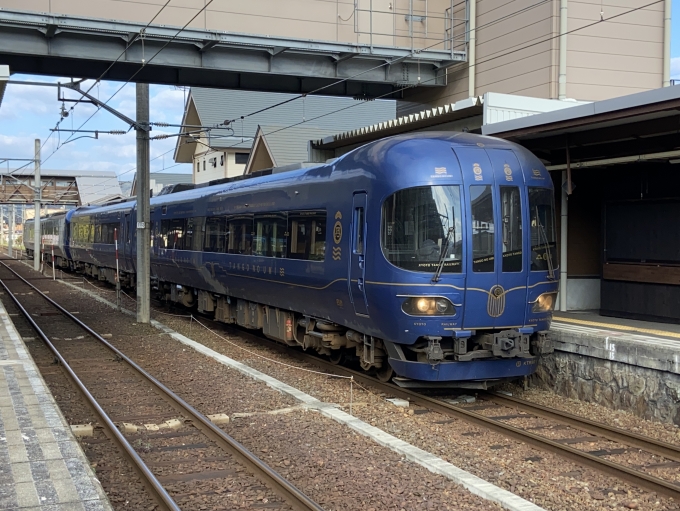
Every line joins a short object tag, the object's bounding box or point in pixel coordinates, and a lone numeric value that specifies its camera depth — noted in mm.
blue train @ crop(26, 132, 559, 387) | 8586
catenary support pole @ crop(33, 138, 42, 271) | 37634
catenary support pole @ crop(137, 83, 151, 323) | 16875
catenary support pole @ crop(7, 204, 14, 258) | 60156
